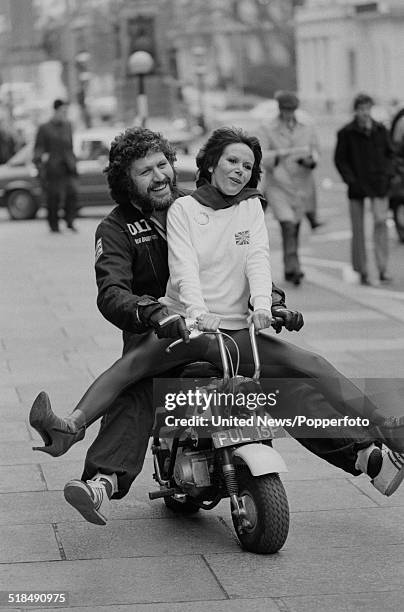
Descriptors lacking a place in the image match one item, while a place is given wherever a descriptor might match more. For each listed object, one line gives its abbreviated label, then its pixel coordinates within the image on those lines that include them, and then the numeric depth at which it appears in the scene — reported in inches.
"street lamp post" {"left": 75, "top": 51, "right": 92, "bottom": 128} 2534.2
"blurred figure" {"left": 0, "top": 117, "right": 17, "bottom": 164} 1238.2
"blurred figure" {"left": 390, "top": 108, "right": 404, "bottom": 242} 665.6
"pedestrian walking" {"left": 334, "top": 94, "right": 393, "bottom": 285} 555.2
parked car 1008.2
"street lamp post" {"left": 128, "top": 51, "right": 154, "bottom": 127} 1057.5
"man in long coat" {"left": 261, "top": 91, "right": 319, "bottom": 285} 552.4
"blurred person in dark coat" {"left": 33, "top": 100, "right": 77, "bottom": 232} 813.9
